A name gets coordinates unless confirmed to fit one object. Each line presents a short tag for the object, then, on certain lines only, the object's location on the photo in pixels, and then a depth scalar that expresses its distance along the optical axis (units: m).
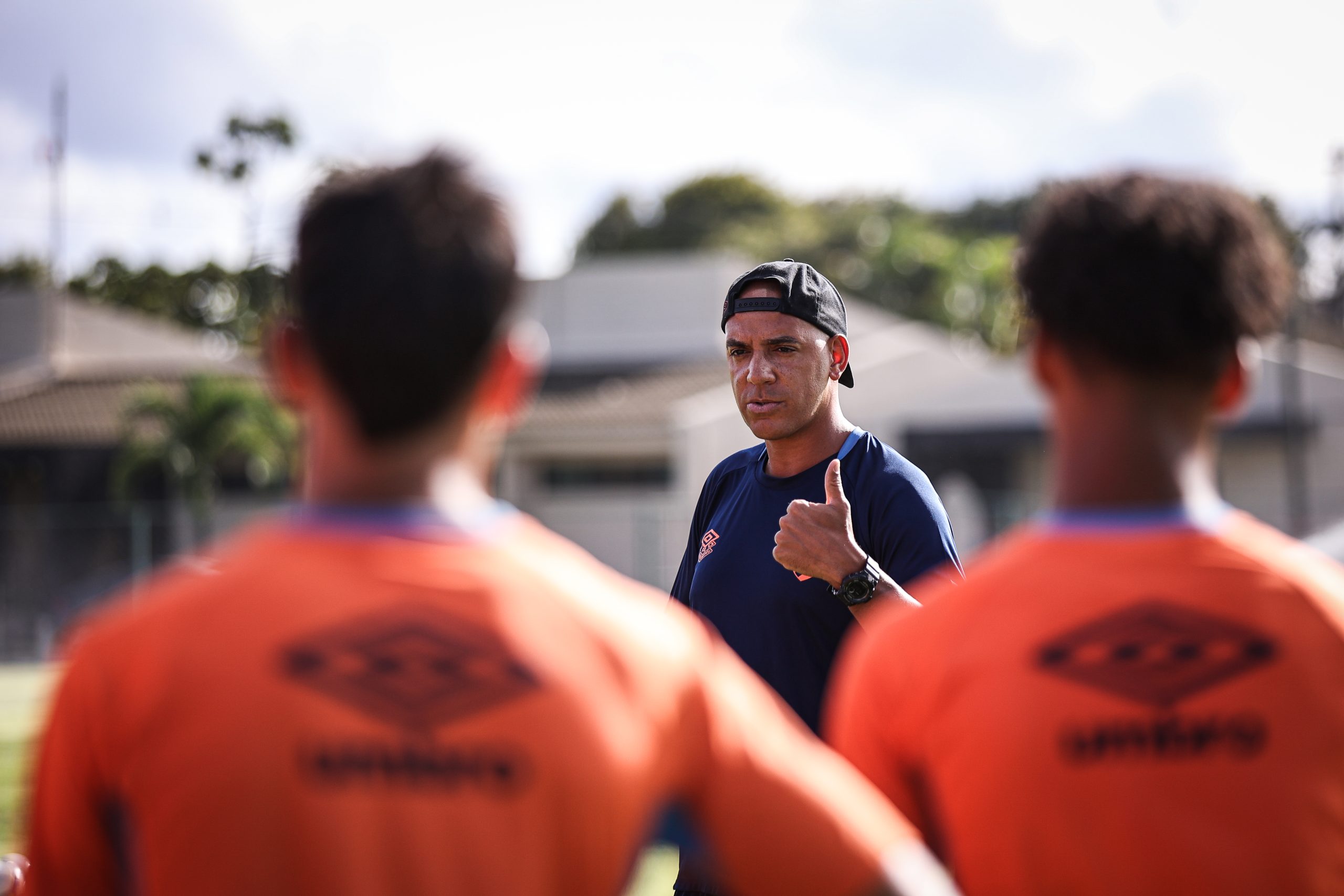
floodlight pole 35.62
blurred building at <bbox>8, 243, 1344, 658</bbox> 28.17
